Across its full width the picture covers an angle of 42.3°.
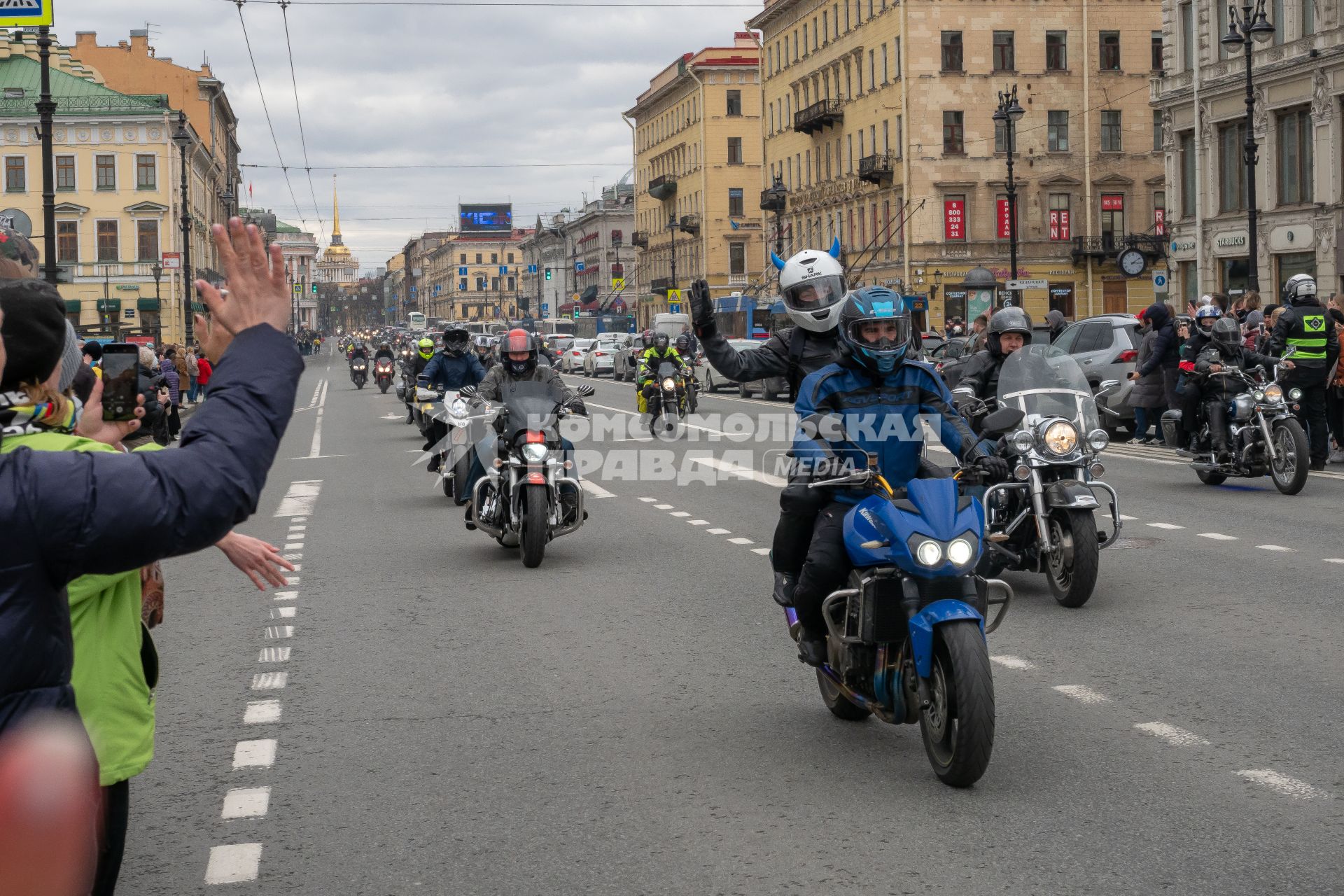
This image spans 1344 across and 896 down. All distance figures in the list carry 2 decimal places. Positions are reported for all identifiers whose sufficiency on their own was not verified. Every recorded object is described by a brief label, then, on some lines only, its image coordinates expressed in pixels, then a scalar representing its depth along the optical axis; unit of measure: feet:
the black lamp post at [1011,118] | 127.24
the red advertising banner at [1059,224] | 216.54
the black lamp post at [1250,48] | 95.76
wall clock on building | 108.88
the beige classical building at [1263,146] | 132.26
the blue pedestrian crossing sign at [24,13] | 44.24
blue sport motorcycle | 17.65
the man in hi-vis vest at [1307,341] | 56.44
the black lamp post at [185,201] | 124.34
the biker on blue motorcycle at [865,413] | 19.99
